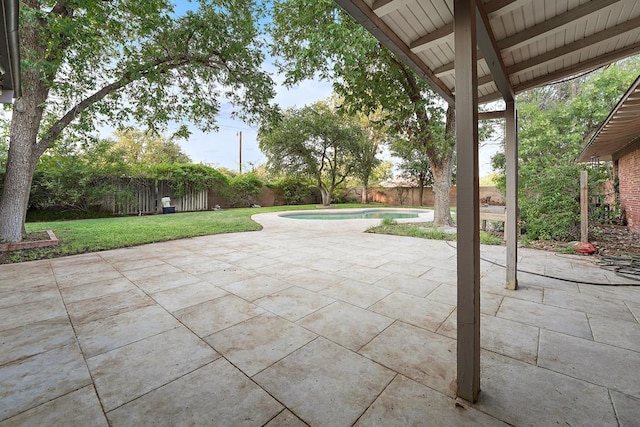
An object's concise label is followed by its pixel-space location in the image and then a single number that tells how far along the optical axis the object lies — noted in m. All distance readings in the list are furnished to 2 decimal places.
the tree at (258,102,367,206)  14.16
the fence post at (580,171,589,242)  4.26
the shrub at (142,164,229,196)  10.82
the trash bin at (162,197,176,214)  11.23
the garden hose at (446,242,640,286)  2.78
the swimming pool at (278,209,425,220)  11.76
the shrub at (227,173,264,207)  14.02
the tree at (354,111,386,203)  16.38
